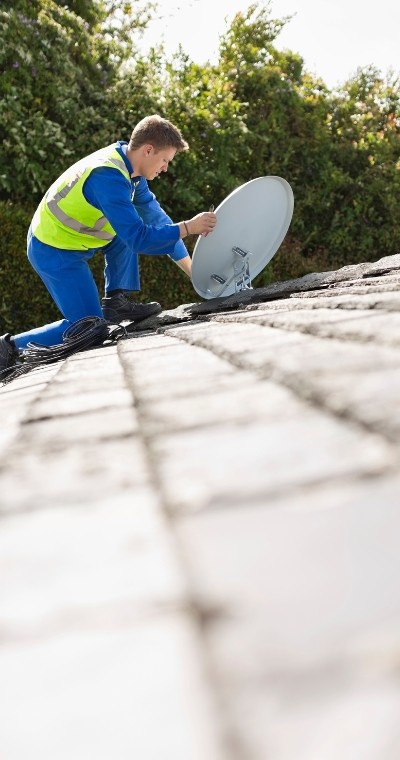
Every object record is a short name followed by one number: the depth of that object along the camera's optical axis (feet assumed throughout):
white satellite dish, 13.92
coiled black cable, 11.94
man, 12.50
